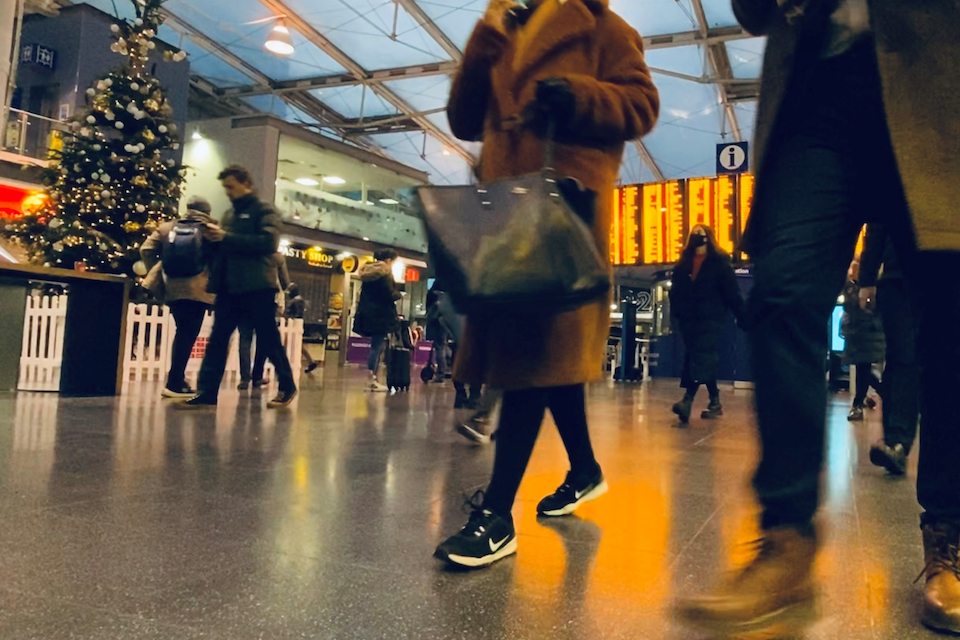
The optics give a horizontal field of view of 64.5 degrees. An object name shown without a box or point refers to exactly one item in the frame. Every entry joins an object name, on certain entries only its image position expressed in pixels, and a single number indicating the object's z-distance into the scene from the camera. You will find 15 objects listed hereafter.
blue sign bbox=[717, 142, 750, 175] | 11.09
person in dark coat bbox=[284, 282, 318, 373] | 12.38
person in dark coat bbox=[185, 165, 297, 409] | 5.44
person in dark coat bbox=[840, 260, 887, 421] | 6.18
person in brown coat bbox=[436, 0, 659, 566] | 1.86
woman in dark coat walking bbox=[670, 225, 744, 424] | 5.99
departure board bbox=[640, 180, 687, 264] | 10.79
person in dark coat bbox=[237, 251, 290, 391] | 7.65
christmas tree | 9.13
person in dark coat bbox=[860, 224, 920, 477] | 3.36
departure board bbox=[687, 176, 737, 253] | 10.39
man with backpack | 6.14
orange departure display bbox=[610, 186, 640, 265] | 11.20
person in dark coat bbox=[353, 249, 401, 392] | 8.30
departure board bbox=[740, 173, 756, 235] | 10.27
